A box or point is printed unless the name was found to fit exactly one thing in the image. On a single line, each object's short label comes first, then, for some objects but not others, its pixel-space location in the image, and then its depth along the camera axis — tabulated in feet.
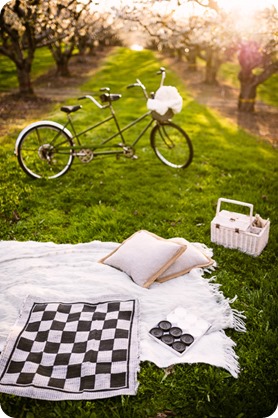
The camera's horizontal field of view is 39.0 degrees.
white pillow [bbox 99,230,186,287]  11.84
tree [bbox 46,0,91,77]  26.76
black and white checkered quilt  8.61
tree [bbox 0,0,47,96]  27.45
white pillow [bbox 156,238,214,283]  12.13
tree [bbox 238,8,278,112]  25.23
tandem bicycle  18.39
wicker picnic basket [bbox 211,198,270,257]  13.29
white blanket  9.57
